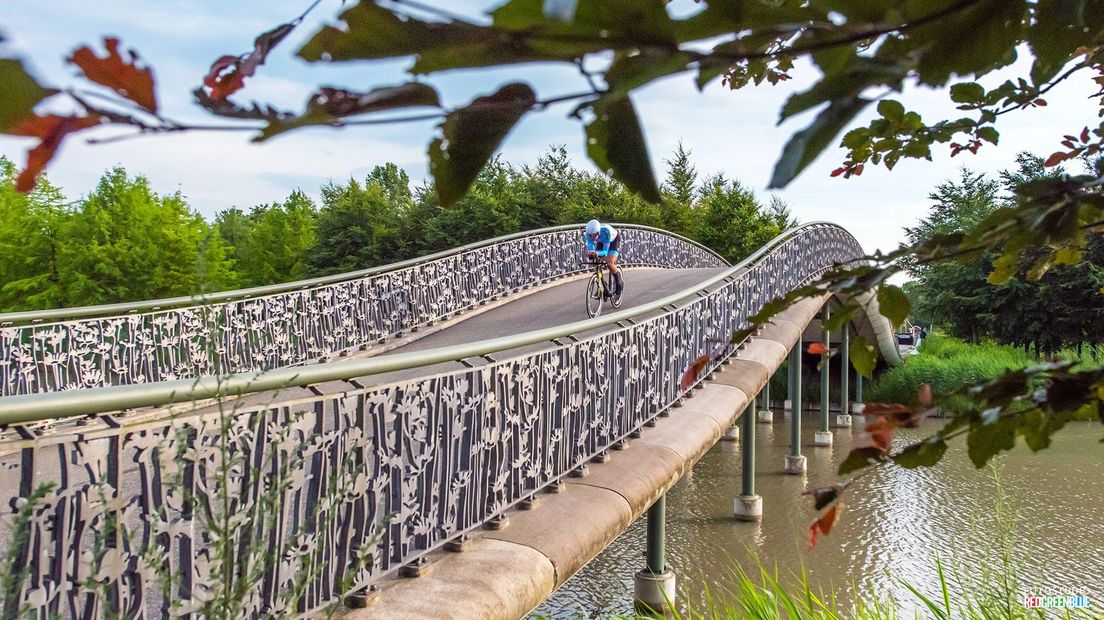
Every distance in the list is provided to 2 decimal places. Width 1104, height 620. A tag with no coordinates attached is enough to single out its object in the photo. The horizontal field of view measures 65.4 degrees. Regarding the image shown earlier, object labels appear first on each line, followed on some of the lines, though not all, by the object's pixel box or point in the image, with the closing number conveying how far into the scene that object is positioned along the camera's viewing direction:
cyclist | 12.68
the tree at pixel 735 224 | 36.53
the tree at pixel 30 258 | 33.00
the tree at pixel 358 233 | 37.69
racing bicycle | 13.02
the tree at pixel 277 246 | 47.22
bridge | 2.52
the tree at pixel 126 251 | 33.25
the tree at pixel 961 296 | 32.66
